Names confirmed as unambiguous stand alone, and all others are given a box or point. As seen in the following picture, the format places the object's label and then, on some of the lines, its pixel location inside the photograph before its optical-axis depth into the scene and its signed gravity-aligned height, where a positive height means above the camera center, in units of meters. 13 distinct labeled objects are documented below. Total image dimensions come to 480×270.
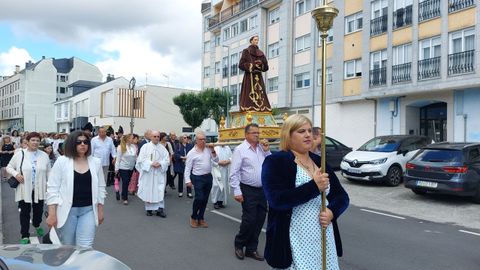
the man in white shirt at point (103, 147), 12.09 -0.39
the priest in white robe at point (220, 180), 9.95 -1.09
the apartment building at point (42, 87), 82.00 +8.76
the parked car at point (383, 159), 14.52 -0.75
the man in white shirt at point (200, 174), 8.10 -0.75
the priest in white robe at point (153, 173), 9.55 -0.89
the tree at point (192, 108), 39.00 +2.38
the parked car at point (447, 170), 10.95 -0.84
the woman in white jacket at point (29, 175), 6.49 -0.64
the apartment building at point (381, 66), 19.86 +3.98
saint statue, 8.65 +1.10
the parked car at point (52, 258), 2.77 -0.87
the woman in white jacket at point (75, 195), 4.42 -0.64
